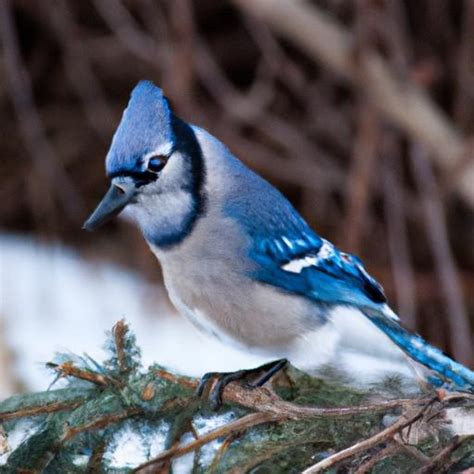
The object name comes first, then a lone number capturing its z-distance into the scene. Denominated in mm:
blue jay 4463
